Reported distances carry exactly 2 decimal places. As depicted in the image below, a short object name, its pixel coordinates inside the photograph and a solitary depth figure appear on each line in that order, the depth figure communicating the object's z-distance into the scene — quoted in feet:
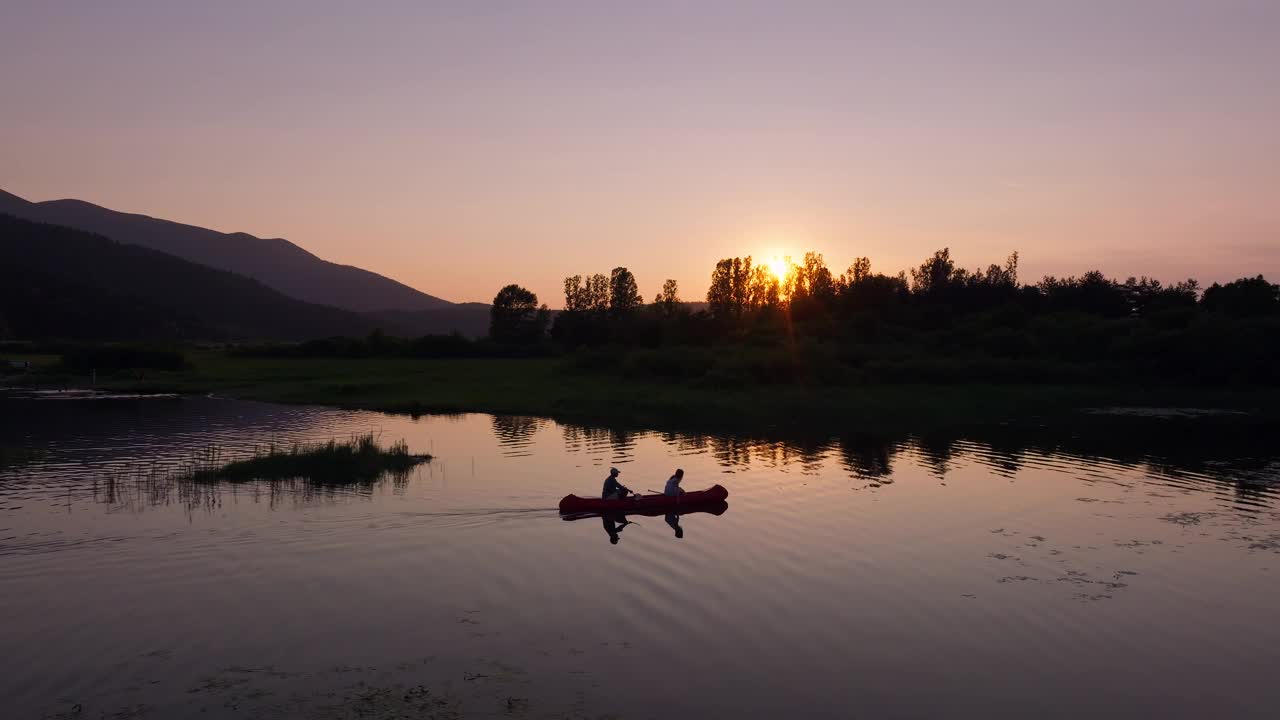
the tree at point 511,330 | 628.69
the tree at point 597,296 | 642.63
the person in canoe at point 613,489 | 114.73
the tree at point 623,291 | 632.38
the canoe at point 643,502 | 112.37
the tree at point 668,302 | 517.10
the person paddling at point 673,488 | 116.47
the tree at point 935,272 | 582.35
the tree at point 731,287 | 558.15
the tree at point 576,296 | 647.56
